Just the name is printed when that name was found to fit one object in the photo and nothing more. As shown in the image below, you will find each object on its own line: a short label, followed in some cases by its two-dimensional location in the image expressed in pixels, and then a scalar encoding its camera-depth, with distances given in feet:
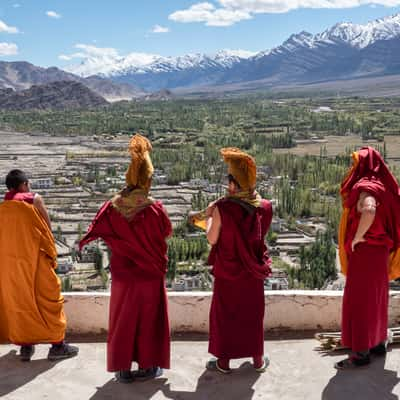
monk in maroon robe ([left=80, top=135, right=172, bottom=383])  9.29
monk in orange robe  9.86
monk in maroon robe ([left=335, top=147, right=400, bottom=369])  9.26
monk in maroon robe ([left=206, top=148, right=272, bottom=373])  9.26
